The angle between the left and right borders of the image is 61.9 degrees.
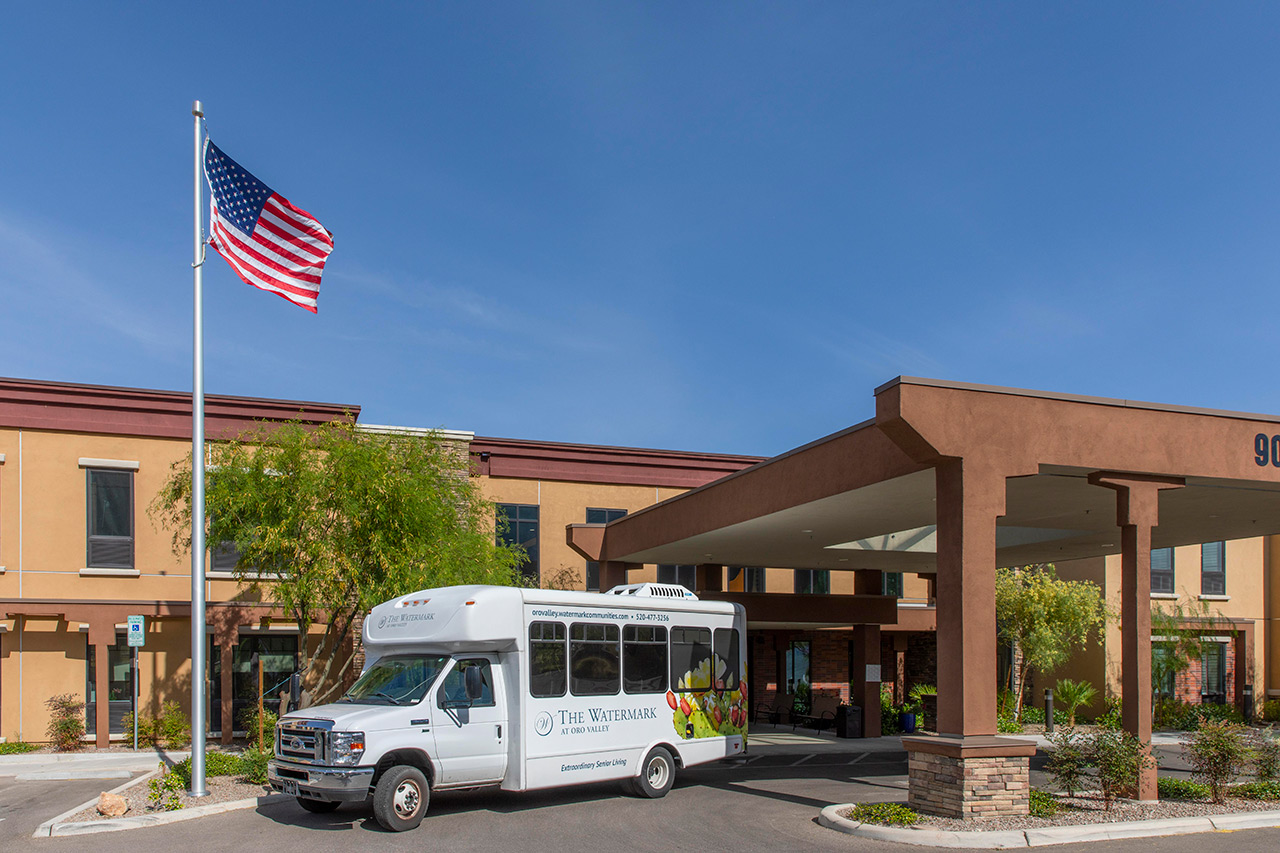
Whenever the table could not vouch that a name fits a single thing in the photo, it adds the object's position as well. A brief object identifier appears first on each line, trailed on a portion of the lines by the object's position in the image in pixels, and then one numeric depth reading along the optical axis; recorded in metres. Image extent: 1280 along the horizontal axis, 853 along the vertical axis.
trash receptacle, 27.61
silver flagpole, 14.88
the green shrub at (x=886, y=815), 12.79
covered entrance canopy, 13.20
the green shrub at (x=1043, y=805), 13.12
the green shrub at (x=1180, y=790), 14.66
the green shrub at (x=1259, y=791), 14.85
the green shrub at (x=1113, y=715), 29.48
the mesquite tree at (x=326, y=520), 18.70
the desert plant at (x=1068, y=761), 13.93
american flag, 15.51
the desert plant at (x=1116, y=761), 13.60
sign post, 20.94
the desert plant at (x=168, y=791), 14.03
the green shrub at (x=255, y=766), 16.14
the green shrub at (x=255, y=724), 19.89
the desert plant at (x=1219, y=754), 14.43
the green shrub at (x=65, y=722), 22.84
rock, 13.52
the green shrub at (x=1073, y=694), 31.14
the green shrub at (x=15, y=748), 22.55
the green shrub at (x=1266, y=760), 15.46
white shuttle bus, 12.98
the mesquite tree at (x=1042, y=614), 29.42
